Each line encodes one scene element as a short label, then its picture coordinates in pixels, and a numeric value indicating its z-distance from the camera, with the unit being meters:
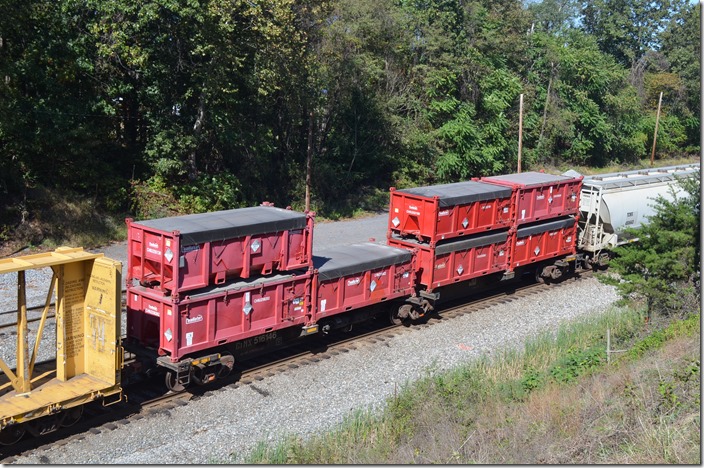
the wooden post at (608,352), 14.32
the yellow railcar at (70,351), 11.60
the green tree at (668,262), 16.94
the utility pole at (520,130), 37.68
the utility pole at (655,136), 56.06
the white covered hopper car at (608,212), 24.47
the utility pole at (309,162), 31.38
